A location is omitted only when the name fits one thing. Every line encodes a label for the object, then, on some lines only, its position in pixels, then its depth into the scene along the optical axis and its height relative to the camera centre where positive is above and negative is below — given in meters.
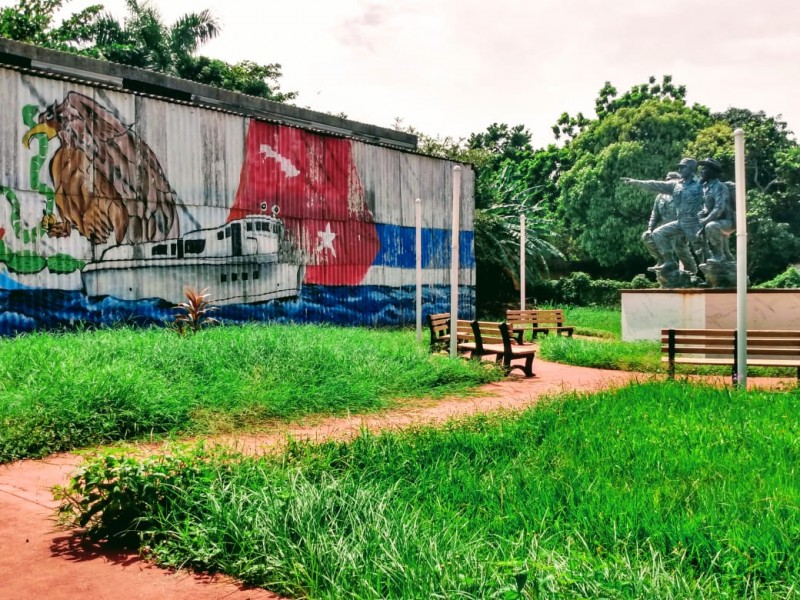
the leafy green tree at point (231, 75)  34.66 +9.60
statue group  15.59 +0.97
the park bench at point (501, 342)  11.57 -1.17
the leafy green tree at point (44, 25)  29.98 +10.56
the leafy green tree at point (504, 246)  29.03 +1.09
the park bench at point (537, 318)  18.47 -1.16
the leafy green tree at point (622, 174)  38.00 +5.19
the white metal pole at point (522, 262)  19.51 +0.26
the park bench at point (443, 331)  12.71 -1.05
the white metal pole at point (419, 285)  14.22 -0.24
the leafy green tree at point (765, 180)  37.81 +5.08
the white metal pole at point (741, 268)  9.15 +0.03
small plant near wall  12.98 -0.78
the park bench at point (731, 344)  10.10 -1.03
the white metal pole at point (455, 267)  12.09 +0.10
